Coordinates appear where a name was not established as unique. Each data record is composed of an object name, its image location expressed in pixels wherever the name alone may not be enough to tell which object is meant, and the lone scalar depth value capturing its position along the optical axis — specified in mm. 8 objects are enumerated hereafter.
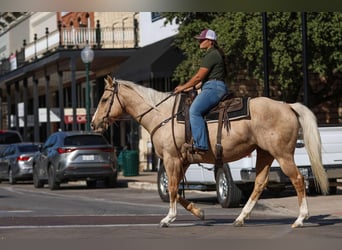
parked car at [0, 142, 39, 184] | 33000
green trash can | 34562
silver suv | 27781
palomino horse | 13031
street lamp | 34062
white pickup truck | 17969
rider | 13070
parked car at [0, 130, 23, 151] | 41188
